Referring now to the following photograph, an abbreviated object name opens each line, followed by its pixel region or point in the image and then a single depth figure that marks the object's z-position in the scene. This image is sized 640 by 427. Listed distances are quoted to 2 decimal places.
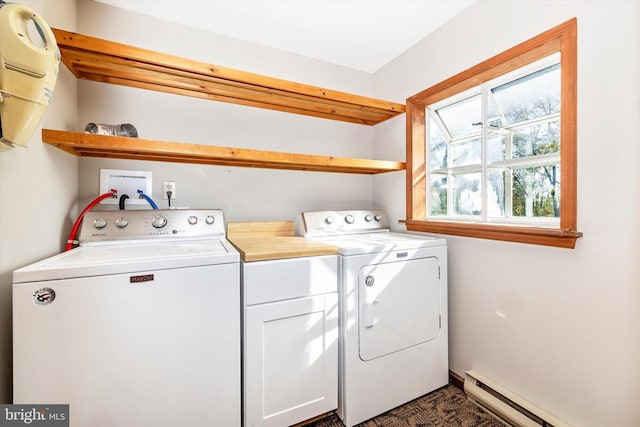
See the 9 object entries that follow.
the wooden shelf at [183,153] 1.29
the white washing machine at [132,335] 0.98
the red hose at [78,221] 1.44
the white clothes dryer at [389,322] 1.46
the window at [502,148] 1.28
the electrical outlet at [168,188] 1.85
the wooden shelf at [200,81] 1.32
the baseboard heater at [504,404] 1.33
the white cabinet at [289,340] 1.29
